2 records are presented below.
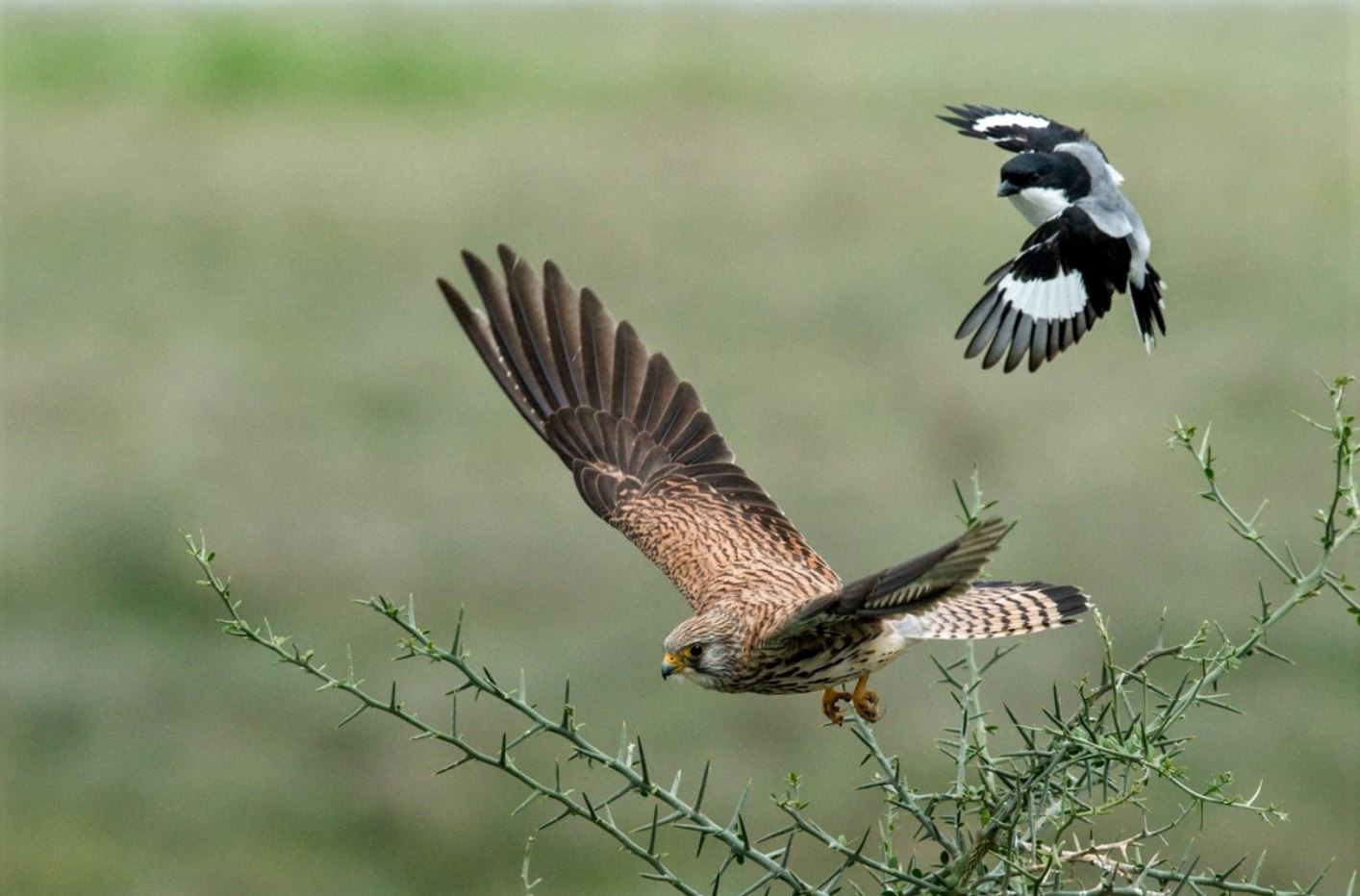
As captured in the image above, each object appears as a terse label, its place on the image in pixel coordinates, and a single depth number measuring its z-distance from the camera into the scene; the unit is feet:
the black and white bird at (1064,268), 24.34
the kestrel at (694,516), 25.21
